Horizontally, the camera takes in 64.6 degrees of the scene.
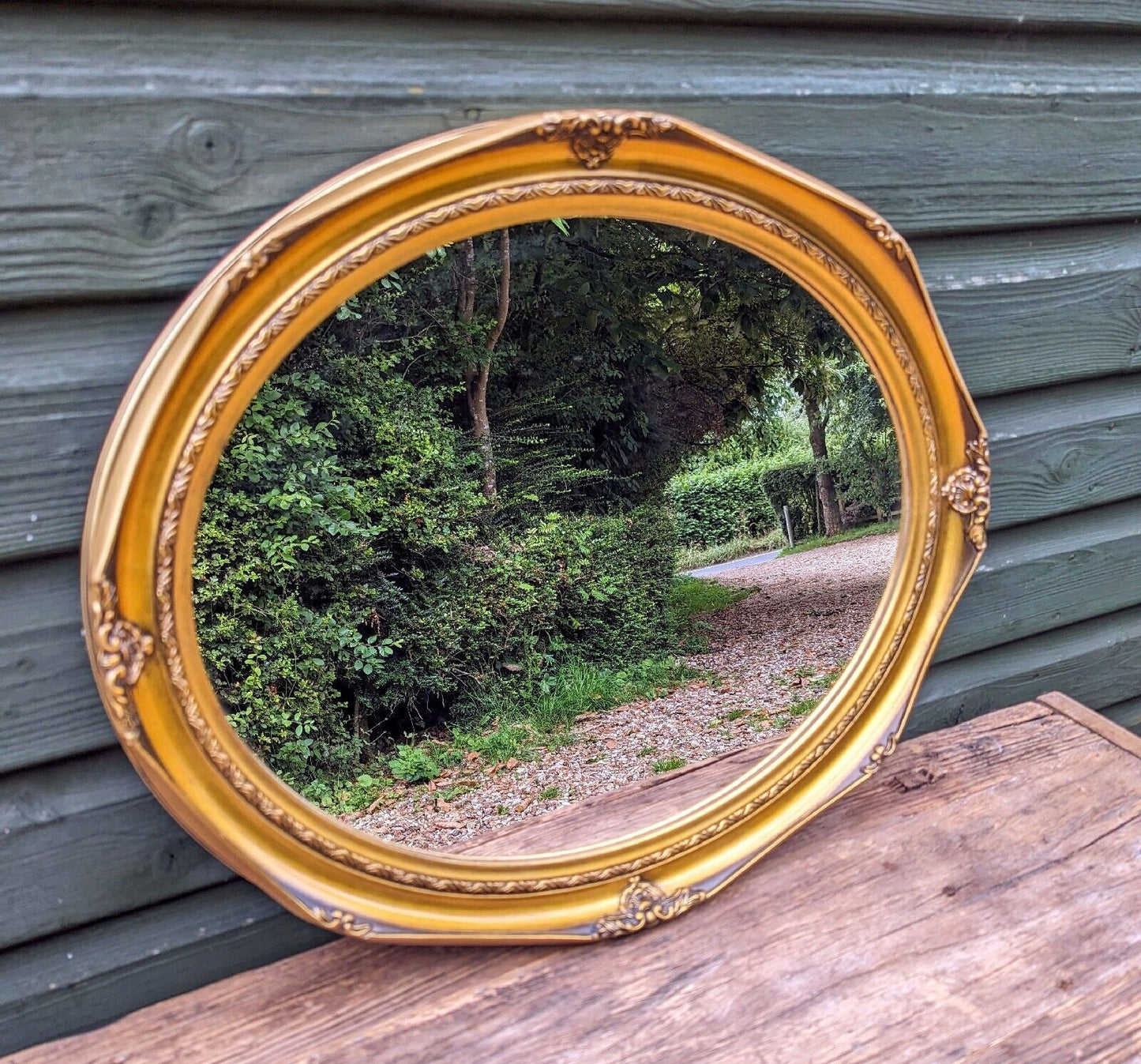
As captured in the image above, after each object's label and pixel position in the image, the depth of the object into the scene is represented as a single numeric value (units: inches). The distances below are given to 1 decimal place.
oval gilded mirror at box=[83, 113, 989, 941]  29.1
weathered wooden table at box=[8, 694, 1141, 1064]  30.3
